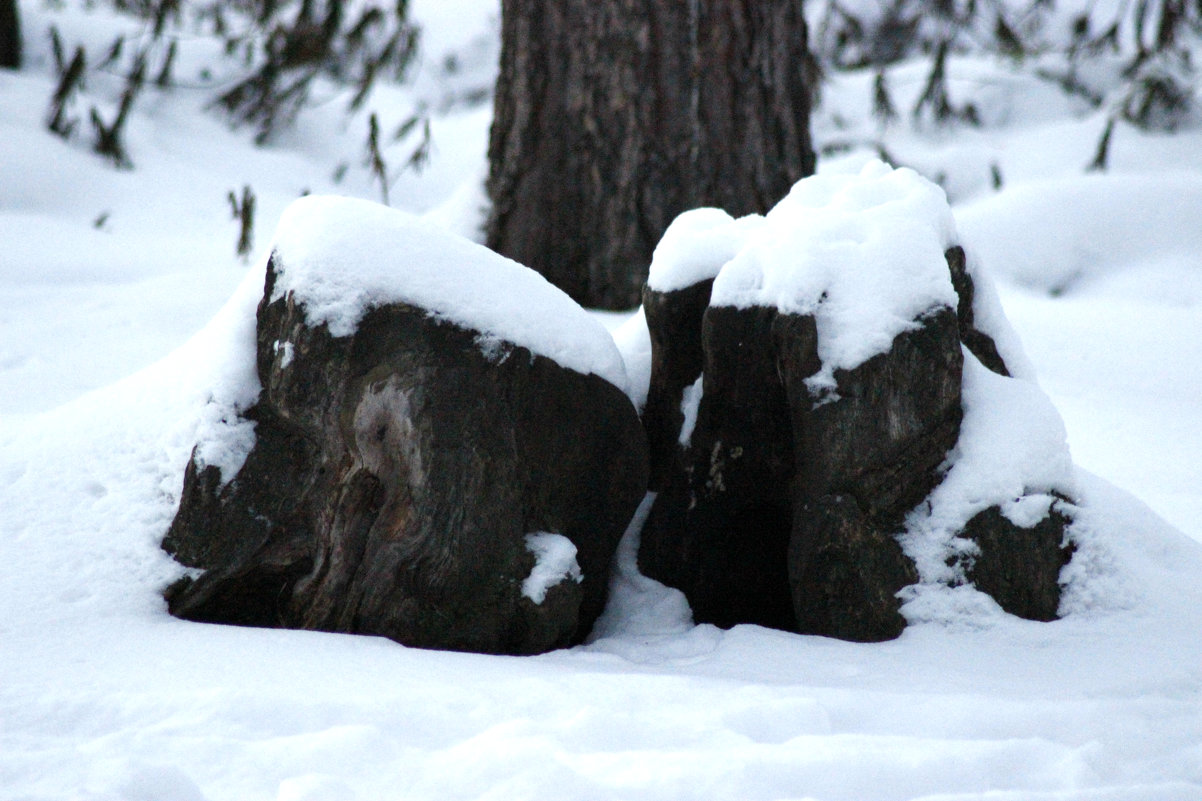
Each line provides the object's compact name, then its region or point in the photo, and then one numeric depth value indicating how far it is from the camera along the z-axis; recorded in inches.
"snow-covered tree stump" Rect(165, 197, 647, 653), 276.2
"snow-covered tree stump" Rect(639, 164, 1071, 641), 277.6
